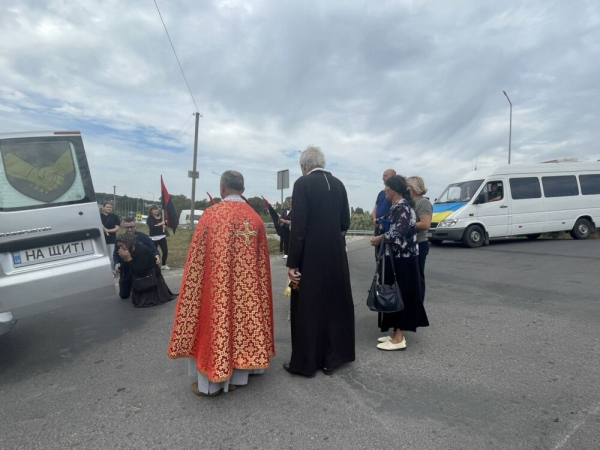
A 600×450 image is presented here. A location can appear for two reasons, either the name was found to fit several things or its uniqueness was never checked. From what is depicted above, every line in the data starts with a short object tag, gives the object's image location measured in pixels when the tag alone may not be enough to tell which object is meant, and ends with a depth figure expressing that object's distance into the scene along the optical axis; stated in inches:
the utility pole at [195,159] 703.1
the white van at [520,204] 462.0
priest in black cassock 128.1
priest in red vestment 114.4
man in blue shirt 236.2
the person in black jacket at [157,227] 352.5
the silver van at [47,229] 131.9
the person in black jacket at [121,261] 243.4
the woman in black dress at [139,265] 229.9
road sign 555.9
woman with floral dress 146.2
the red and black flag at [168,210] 352.5
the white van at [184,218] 1469.2
